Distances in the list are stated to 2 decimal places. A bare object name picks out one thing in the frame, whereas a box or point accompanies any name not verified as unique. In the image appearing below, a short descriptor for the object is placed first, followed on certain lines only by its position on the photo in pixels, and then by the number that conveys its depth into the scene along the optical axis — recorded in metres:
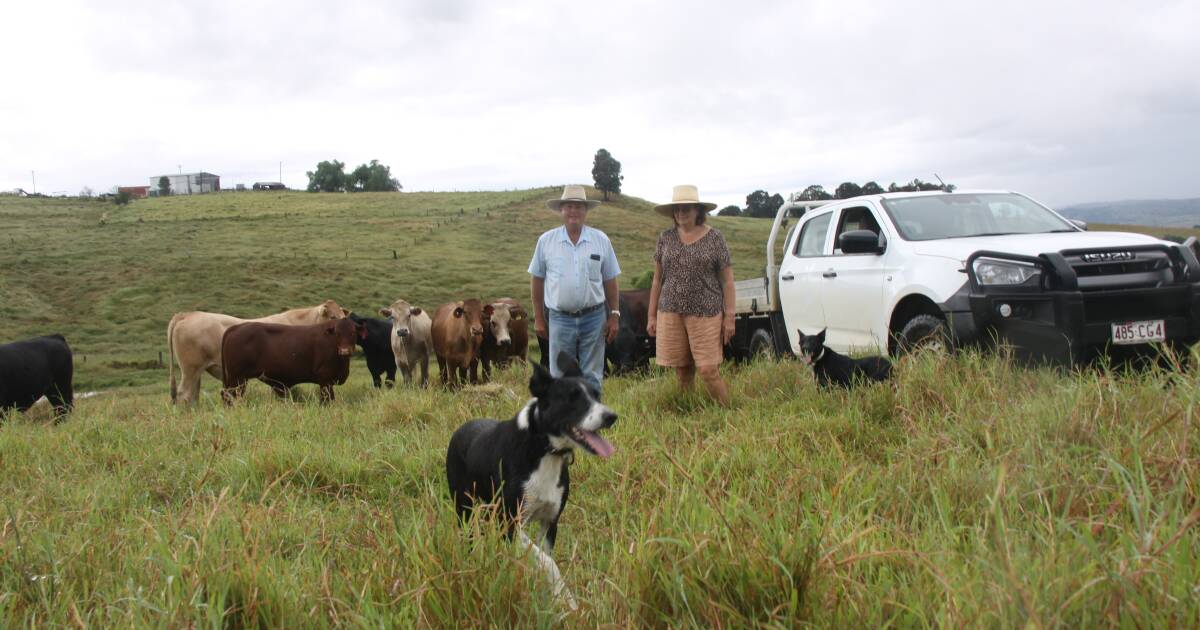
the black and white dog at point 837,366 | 6.53
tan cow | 12.49
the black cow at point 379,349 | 13.52
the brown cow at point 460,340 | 11.95
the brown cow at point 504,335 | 12.52
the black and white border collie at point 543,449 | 3.56
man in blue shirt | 7.10
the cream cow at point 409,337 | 13.21
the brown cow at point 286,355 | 11.20
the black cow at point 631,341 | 12.40
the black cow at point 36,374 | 9.77
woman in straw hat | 6.68
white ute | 6.05
